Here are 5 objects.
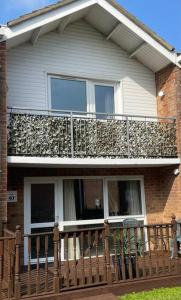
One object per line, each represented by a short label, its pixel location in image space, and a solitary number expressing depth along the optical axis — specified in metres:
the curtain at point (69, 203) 9.15
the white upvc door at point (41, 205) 8.70
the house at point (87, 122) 8.21
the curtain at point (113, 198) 9.76
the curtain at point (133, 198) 10.02
